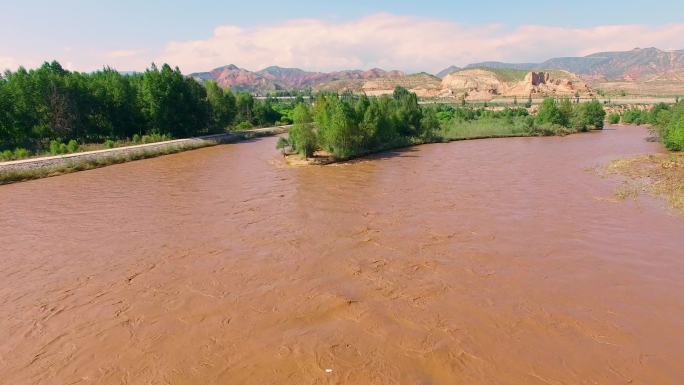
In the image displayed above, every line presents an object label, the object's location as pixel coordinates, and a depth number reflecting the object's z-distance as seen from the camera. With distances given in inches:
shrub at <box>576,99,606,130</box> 2304.4
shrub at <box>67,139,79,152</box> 1396.4
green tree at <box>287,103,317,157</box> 1338.6
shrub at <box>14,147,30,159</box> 1272.3
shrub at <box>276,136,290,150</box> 1437.7
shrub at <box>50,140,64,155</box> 1354.6
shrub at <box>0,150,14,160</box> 1230.9
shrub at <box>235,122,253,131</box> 2454.5
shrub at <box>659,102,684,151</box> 1298.0
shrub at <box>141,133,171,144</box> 1686.8
